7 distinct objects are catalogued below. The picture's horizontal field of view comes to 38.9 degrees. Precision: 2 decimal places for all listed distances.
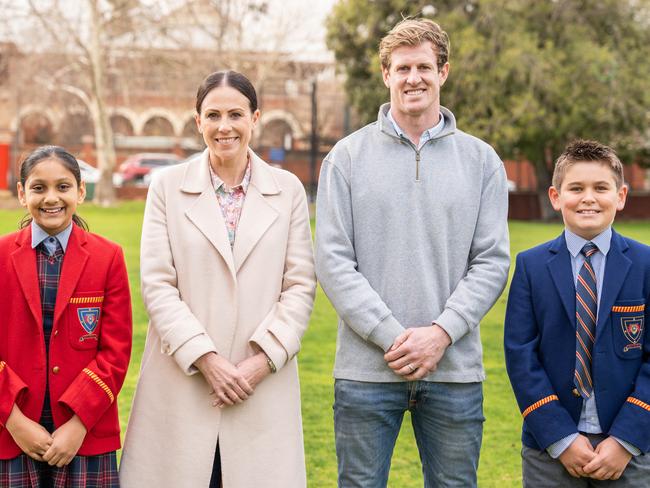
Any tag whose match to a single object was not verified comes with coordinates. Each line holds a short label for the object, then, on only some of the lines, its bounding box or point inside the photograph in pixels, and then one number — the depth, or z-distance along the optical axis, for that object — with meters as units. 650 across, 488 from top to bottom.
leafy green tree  23.27
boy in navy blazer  2.90
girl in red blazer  2.94
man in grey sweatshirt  3.03
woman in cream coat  3.08
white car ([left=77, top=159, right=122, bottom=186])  32.76
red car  36.62
